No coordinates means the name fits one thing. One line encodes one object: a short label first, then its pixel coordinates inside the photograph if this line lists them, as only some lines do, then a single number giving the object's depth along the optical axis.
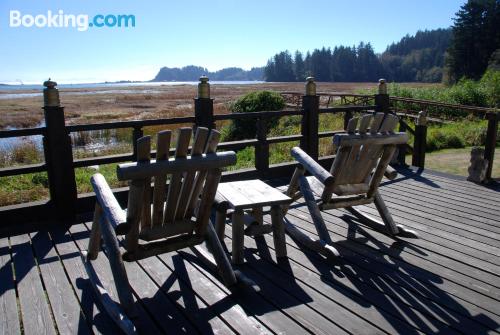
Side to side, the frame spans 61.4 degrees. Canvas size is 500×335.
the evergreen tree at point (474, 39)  39.41
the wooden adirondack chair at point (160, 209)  2.35
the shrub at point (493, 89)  18.02
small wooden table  3.06
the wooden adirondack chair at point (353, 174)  3.39
